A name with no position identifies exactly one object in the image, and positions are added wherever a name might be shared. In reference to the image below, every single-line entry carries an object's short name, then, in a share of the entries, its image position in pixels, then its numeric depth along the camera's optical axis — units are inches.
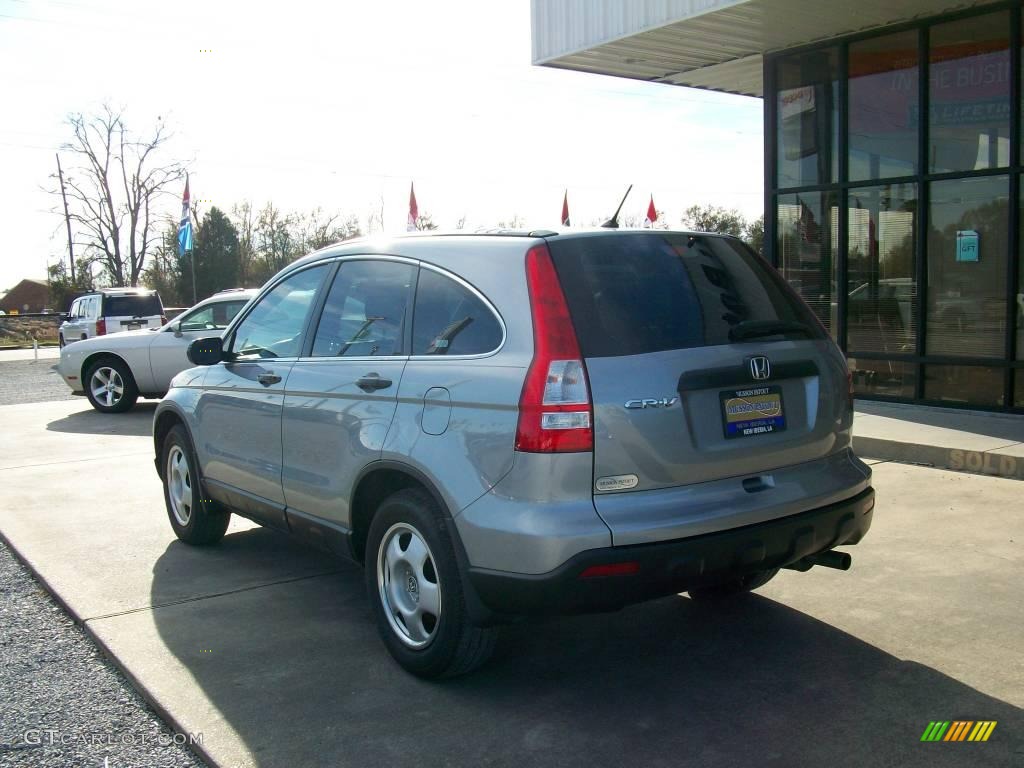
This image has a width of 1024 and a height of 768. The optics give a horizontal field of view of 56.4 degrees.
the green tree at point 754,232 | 1289.4
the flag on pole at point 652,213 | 589.4
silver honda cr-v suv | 131.3
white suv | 956.6
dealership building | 385.7
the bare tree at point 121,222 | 2461.9
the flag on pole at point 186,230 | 1382.9
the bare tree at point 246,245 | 2623.0
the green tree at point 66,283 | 2271.2
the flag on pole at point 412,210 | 613.7
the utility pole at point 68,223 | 2312.7
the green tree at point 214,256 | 2561.5
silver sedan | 532.4
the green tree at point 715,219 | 1465.3
